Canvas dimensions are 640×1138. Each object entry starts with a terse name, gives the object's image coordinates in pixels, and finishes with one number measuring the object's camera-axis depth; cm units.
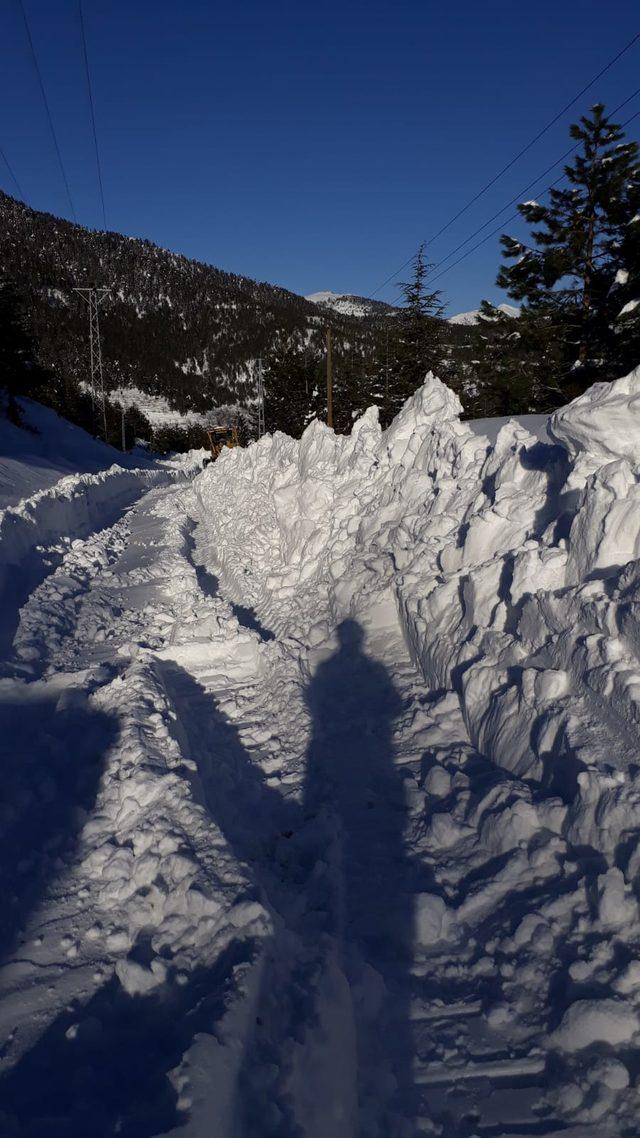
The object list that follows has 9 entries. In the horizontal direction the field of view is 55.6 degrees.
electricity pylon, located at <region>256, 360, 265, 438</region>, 5375
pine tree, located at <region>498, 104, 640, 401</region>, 2188
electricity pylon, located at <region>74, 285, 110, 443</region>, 4334
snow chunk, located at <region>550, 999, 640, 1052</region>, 254
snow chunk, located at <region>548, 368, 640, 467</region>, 521
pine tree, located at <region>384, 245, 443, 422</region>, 3603
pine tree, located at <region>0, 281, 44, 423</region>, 3162
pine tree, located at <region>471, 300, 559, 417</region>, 2462
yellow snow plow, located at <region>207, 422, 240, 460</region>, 4170
